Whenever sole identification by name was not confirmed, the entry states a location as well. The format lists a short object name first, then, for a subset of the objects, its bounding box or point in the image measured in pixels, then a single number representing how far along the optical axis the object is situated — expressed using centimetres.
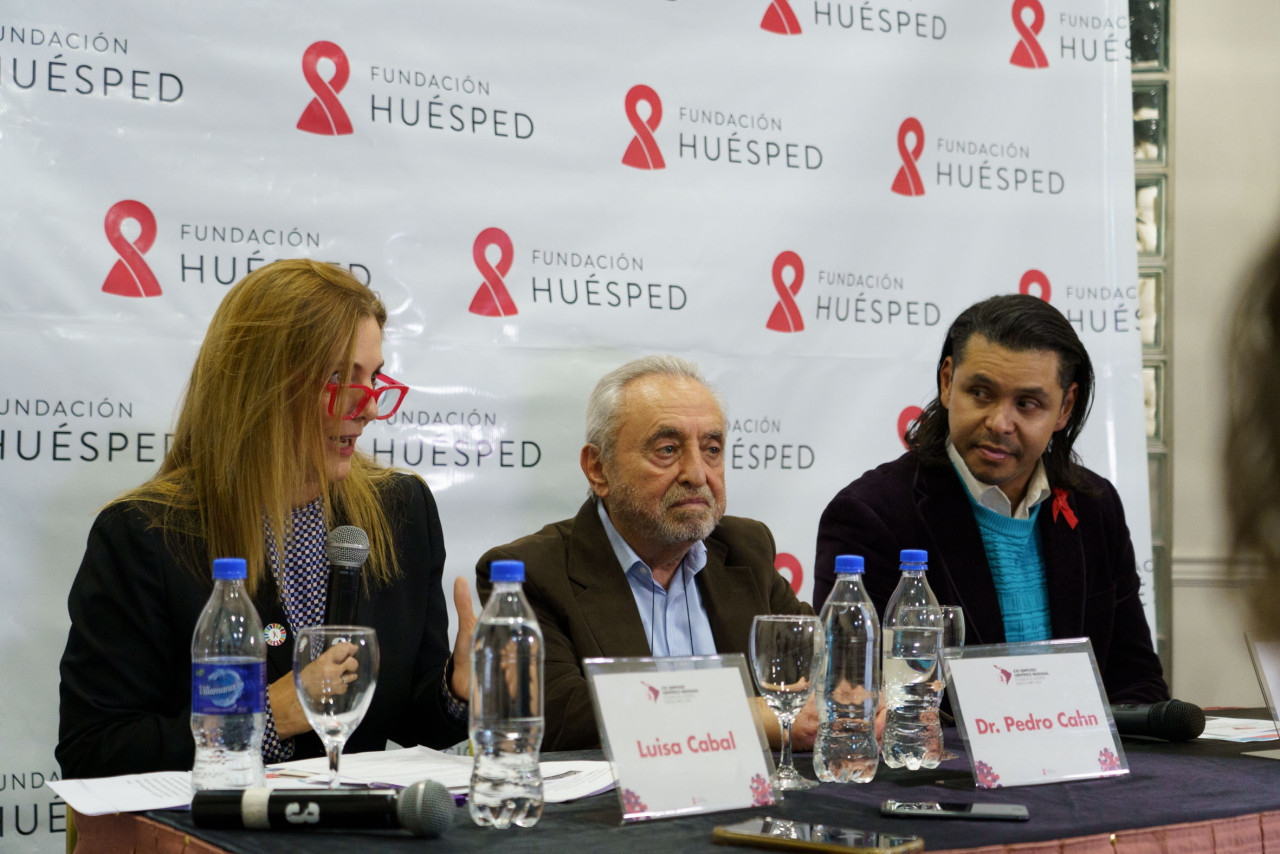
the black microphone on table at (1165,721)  365
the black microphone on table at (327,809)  313
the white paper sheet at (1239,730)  369
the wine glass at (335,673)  324
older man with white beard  391
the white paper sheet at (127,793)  323
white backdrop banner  423
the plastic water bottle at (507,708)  320
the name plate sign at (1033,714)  337
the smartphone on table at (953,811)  320
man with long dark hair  412
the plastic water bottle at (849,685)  341
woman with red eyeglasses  366
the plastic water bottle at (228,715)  327
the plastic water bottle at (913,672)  350
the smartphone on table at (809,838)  307
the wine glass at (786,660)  334
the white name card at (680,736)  320
